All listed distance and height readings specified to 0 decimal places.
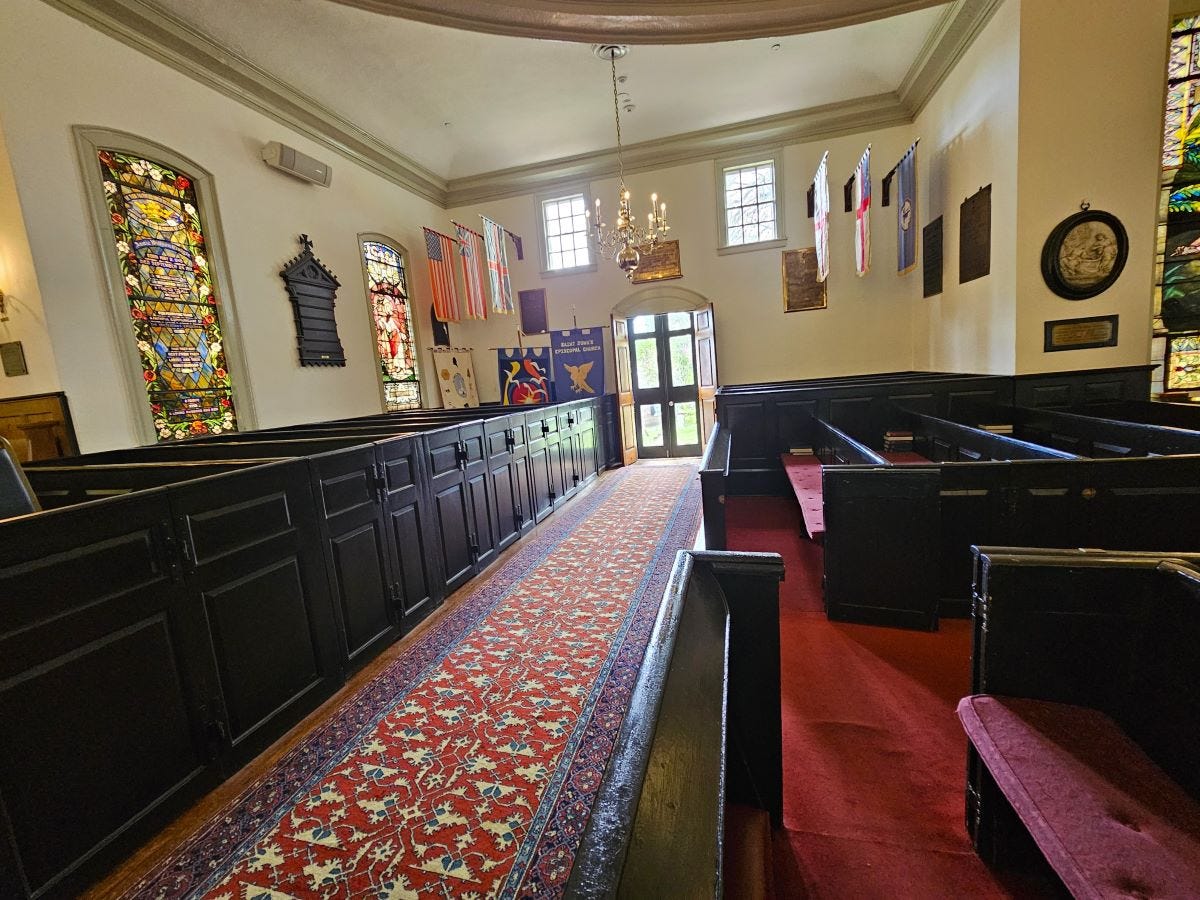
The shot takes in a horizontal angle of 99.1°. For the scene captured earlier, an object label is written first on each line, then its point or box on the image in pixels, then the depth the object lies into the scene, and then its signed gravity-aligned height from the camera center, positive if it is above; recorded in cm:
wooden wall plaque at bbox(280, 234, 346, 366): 560 +114
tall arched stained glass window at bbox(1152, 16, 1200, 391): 440 +95
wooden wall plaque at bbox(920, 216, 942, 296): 602 +114
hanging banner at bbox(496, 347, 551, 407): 840 +26
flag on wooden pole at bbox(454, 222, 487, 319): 754 +182
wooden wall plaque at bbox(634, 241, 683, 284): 779 +172
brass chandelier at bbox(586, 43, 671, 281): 557 +180
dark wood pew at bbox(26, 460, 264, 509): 239 -26
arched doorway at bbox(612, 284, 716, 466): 785 +9
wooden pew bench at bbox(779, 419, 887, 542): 286 -86
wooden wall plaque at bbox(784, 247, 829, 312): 727 +117
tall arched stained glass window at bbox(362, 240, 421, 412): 699 +107
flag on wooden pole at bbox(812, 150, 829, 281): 623 +184
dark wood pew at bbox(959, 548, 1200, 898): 89 -86
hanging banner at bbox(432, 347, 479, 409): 814 +29
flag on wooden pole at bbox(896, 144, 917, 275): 562 +165
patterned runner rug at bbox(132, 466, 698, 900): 156 -141
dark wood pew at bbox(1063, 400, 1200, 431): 358 -58
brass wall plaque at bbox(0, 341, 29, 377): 366 +54
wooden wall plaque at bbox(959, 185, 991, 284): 479 +111
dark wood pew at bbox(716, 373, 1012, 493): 471 -45
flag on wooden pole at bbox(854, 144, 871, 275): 603 +174
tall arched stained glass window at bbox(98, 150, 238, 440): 423 +110
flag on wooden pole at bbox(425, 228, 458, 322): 742 +175
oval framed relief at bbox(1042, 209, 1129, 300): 420 +70
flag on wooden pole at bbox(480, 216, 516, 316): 770 +188
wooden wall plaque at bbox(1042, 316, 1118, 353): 430 +6
